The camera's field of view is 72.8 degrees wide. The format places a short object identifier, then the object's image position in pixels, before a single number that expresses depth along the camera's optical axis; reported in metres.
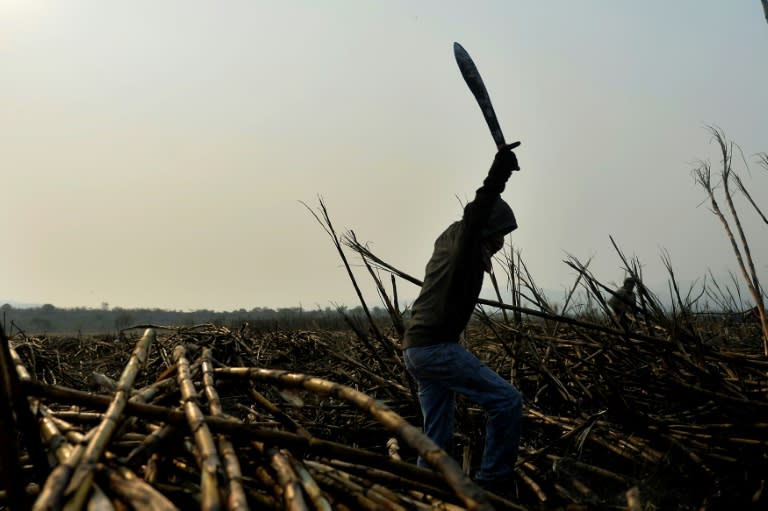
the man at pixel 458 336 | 2.68
